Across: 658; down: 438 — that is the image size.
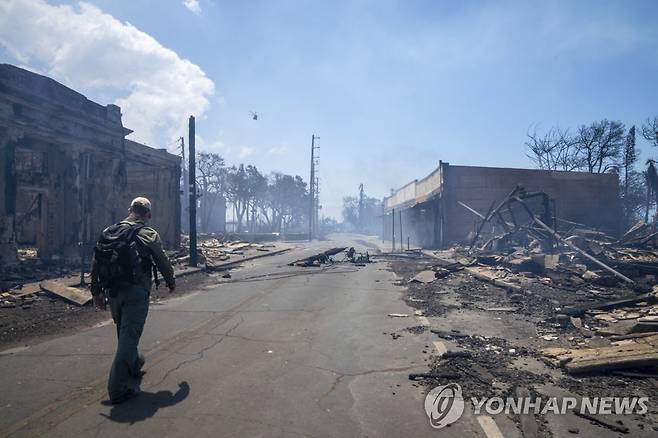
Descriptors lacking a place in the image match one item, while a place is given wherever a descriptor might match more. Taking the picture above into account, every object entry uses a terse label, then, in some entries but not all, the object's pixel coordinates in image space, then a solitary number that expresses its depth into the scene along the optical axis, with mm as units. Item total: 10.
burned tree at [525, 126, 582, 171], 41938
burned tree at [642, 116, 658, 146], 32203
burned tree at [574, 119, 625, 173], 38500
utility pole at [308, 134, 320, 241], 61438
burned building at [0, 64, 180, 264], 14820
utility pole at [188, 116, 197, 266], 18484
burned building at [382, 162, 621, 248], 30281
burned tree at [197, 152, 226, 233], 59875
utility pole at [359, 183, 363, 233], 110750
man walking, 4027
